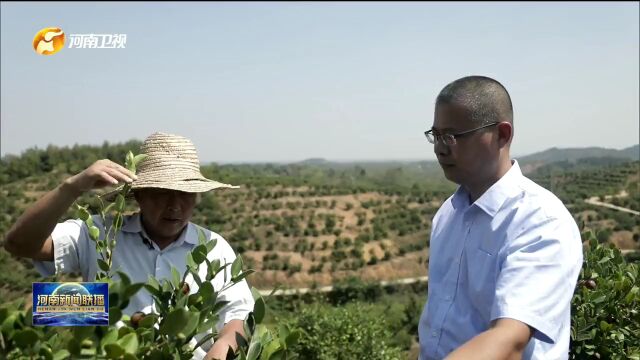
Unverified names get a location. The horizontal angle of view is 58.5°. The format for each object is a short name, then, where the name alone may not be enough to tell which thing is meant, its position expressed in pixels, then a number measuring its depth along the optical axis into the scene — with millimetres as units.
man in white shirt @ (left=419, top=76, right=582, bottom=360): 1537
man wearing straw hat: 2070
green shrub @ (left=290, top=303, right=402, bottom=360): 8951
